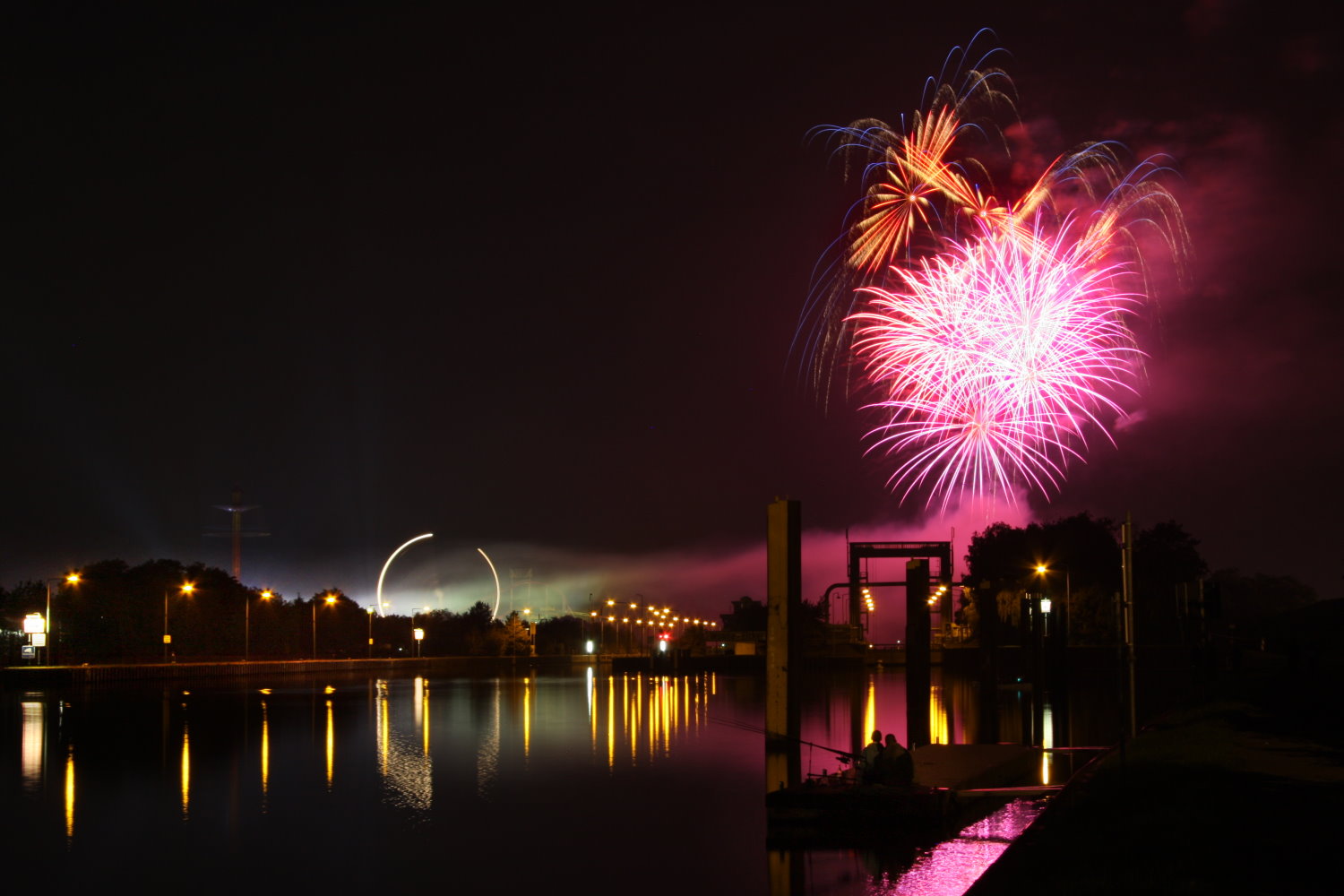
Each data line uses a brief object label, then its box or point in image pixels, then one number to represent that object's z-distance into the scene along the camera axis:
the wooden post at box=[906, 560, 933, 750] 38.19
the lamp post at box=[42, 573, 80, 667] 68.56
